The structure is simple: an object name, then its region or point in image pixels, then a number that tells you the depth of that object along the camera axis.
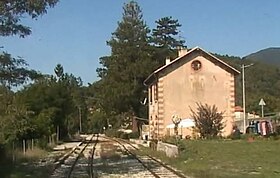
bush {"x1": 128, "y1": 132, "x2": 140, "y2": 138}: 84.31
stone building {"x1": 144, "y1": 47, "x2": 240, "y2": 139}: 59.06
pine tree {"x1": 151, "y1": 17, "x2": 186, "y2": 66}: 84.75
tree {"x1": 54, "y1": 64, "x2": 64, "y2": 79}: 143.75
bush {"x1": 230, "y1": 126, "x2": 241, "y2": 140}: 55.19
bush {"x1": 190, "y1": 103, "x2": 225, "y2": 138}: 55.91
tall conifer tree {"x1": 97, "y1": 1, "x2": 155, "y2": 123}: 78.56
